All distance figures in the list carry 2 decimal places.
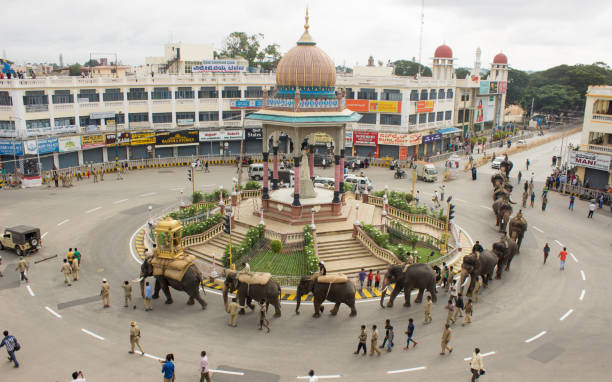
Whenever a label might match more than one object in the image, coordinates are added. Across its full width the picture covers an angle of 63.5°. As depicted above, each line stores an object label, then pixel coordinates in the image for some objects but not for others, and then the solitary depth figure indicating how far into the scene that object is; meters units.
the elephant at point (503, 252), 27.36
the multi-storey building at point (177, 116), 50.88
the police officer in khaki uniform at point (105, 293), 23.78
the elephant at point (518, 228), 31.42
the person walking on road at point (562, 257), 28.75
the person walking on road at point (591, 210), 39.47
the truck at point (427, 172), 53.31
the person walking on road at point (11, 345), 18.66
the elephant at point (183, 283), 23.58
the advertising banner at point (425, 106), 64.94
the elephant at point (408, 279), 23.88
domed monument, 32.81
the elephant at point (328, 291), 22.67
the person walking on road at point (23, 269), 26.36
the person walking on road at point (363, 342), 19.62
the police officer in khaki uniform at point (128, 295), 23.66
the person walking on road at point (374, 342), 19.59
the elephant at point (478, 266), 24.33
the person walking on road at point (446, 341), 19.66
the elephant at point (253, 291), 22.39
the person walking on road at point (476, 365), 17.66
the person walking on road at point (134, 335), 19.56
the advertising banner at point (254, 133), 64.44
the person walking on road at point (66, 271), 26.30
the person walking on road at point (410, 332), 20.16
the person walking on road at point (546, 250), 29.67
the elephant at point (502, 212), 35.38
